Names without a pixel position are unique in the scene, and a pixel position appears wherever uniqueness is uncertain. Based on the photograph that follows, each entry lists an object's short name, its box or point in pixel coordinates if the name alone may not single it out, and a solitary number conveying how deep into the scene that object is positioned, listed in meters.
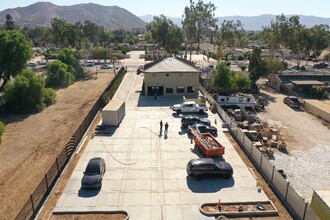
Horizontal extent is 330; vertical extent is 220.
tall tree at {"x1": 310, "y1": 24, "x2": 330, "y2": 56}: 87.09
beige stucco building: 49.06
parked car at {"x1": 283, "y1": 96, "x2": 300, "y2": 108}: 49.29
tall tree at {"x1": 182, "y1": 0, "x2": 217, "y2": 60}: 83.75
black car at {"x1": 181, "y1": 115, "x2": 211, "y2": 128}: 35.00
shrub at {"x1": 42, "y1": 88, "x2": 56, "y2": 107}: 47.38
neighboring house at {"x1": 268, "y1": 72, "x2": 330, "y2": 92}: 58.83
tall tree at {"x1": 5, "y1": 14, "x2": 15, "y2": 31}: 108.44
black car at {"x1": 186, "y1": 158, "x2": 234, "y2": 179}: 23.31
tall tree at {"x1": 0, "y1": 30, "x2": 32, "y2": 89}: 50.41
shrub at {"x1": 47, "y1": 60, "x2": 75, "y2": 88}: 61.38
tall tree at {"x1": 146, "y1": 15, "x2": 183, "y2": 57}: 80.69
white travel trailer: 46.09
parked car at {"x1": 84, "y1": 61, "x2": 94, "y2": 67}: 91.25
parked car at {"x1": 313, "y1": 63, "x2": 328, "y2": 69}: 90.88
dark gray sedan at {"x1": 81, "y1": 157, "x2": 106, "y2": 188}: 21.92
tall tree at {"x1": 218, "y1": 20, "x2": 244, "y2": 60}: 82.50
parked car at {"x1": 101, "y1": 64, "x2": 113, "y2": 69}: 85.88
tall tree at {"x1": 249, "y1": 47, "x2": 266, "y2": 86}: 58.38
